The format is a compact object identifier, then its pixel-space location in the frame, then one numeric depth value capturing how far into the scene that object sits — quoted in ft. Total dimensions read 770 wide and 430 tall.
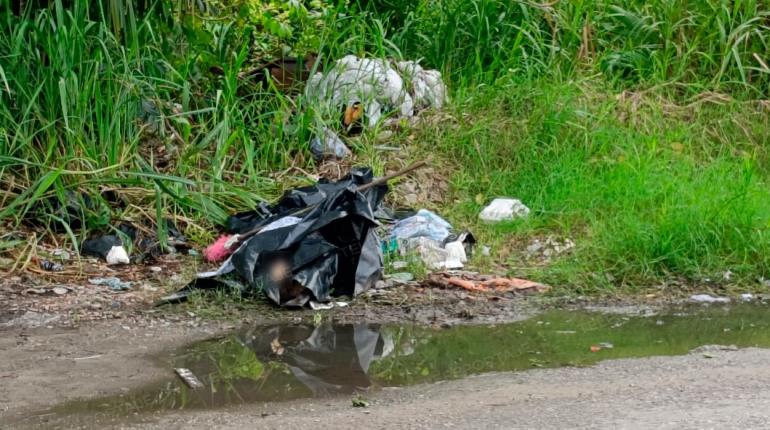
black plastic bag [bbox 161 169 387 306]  36.52
